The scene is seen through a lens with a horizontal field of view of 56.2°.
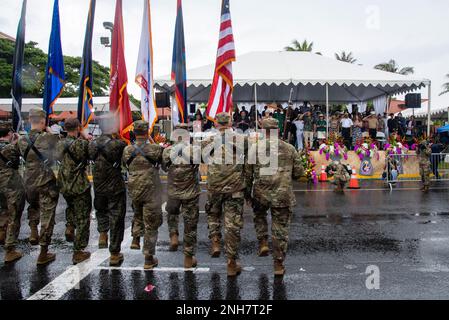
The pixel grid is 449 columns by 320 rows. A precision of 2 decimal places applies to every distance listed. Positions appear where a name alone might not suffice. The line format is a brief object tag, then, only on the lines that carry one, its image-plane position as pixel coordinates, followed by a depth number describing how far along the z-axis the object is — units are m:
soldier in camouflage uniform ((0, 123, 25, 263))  6.07
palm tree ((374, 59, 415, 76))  54.37
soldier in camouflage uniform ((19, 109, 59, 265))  5.98
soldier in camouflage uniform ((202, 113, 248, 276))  5.19
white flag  7.82
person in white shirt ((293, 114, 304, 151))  17.45
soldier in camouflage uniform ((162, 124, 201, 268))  5.64
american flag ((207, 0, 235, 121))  7.52
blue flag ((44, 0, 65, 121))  7.77
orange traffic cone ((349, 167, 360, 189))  12.66
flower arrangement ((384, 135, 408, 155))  15.11
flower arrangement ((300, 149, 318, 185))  14.14
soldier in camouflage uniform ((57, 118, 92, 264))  5.77
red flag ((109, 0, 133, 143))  6.90
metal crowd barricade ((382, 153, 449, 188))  14.78
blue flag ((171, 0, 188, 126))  7.96
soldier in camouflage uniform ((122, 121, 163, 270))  5.57
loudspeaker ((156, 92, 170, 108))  16.09
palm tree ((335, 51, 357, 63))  55.65
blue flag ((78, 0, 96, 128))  7.62
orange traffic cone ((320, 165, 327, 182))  14.38
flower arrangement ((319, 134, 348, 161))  15.12
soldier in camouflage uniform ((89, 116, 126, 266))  5.81
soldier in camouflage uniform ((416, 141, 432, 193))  12.23
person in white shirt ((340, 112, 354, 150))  17.38
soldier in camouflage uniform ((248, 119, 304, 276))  5.27
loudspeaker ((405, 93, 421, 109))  18.50
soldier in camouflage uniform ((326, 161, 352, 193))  12.16
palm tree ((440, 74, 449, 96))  45.22
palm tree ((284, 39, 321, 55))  47.00
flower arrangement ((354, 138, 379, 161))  15.17
